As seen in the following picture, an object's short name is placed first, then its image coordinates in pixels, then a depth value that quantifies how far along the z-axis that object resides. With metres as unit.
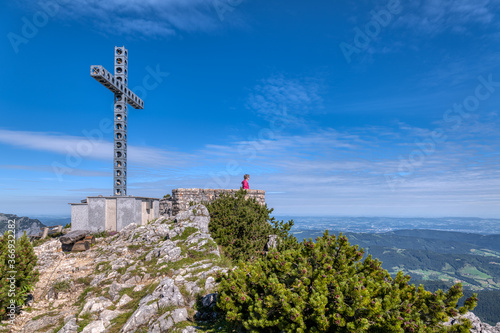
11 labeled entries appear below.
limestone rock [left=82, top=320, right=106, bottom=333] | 8.73
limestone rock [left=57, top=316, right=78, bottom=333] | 8.80
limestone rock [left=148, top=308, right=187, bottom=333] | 8.03
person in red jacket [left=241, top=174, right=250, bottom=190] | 21.24
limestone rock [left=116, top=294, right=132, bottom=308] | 10.44
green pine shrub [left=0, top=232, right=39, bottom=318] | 9.74
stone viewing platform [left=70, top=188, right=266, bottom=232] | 21.50
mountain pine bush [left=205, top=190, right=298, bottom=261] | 16.67
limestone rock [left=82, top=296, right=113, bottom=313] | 10.08
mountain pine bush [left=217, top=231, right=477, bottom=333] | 5.62
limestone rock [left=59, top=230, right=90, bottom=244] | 18.61
